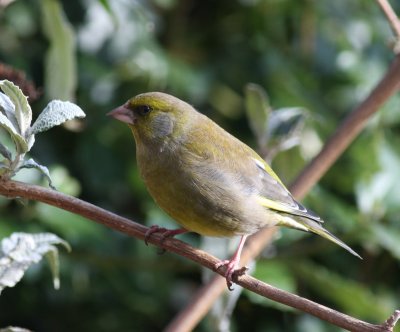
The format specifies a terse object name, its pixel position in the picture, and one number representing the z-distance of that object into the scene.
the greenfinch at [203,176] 4.93
